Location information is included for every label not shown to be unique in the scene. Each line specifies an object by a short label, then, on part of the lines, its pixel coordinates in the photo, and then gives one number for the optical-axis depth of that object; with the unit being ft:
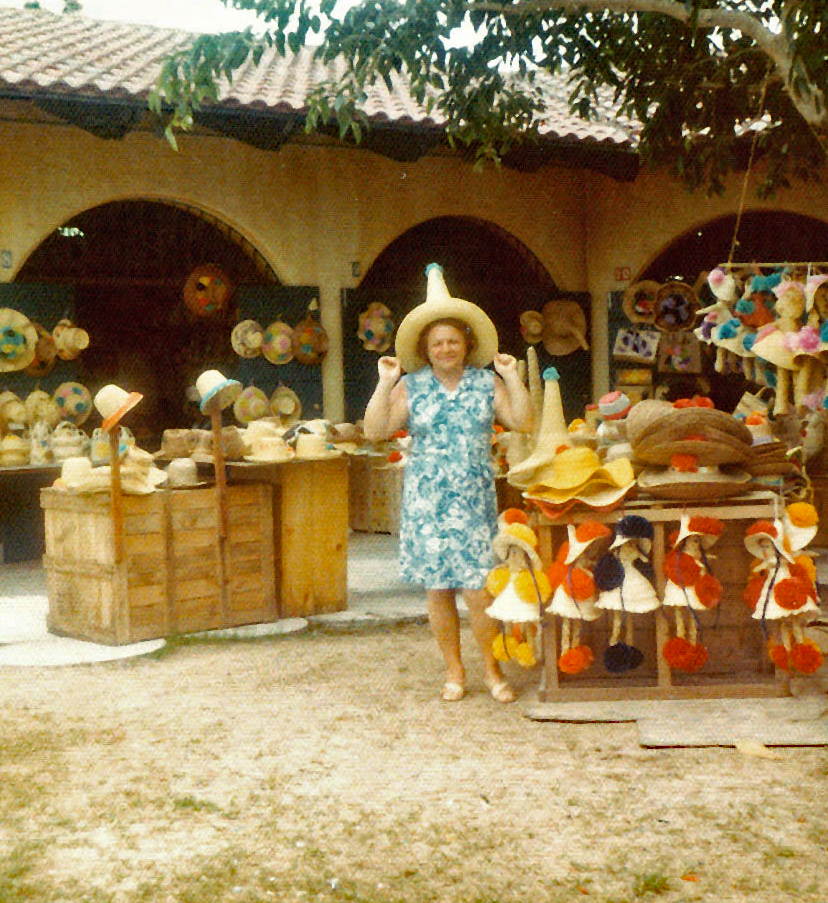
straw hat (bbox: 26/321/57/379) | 30.42
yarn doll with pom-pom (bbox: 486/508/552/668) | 15.25
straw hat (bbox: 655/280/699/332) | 35.88
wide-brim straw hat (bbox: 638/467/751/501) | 15.19
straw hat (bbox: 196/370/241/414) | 19.19
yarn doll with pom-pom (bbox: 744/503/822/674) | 14.80
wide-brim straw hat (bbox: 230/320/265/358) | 33.32
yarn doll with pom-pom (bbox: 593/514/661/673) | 14.94
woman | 15.85
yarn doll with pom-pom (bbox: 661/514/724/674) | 14.88
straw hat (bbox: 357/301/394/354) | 34.91
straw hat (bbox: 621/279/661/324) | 36.45
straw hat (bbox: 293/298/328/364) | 33.94
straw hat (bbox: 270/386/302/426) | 33.83
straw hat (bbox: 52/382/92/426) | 30.99
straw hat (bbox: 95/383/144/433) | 18.70
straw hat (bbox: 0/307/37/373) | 29.27
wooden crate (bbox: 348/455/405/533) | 32.32
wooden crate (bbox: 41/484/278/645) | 19.40
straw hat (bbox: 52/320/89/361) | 30.86
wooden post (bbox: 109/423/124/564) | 18.83
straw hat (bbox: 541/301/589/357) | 38.06
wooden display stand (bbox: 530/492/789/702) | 15.30
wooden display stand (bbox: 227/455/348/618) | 21.18
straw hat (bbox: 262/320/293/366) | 33.53
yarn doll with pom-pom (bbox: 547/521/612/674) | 14.90
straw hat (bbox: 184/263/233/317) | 33.50
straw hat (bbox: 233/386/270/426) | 32.96
